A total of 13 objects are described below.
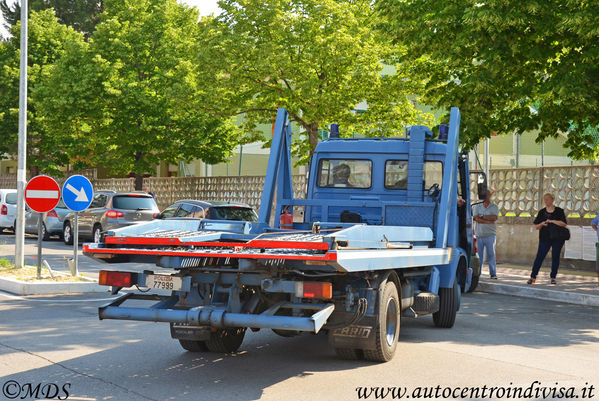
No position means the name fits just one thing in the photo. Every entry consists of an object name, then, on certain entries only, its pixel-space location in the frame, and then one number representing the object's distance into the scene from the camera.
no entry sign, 13.31
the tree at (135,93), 32.31
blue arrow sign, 13.48
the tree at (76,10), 50.22
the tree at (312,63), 22.77
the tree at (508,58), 13.50
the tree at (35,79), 43.06
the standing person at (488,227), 16.23
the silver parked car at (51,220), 26.41
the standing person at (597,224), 15.46
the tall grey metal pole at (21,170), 14.84
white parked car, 28.78
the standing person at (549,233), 15.08
